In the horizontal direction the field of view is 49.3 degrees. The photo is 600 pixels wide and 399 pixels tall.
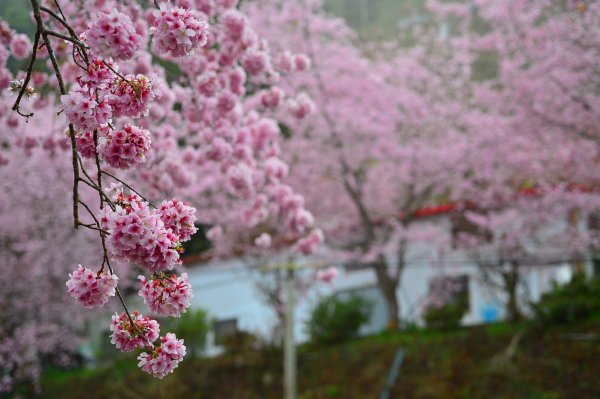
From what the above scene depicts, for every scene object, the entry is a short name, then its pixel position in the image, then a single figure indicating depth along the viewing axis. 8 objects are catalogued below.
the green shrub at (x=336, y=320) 14.47
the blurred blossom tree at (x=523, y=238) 12.47
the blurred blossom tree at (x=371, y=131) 13.91
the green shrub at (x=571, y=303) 11.40
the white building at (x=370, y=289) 15.83
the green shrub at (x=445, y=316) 13.35
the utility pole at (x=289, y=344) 10.85
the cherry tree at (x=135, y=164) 2.43
